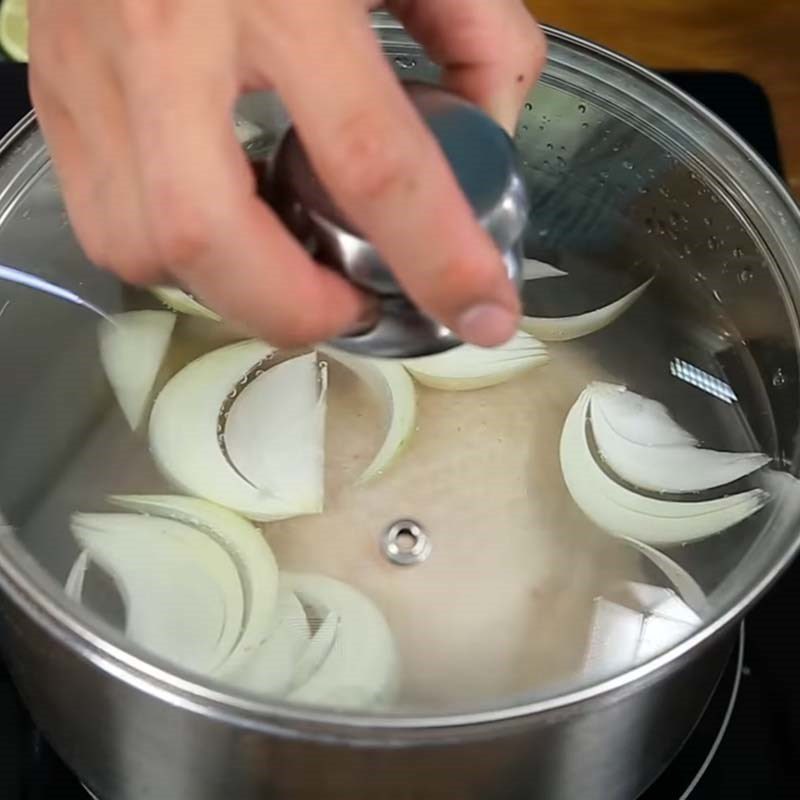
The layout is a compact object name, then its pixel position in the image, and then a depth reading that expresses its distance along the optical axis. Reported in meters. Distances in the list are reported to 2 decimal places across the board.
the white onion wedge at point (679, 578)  0.68
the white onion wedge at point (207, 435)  0.73
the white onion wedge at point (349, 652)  0.64
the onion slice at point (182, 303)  0.79
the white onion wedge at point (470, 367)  0.79
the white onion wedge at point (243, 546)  0.68
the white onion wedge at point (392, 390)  0.77
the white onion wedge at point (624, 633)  0.68
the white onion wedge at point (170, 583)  0.65
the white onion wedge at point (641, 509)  0.74
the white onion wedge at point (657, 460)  0.77
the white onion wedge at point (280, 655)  0.63
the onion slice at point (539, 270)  0.85
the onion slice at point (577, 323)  0.82
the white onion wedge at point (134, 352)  0.77
